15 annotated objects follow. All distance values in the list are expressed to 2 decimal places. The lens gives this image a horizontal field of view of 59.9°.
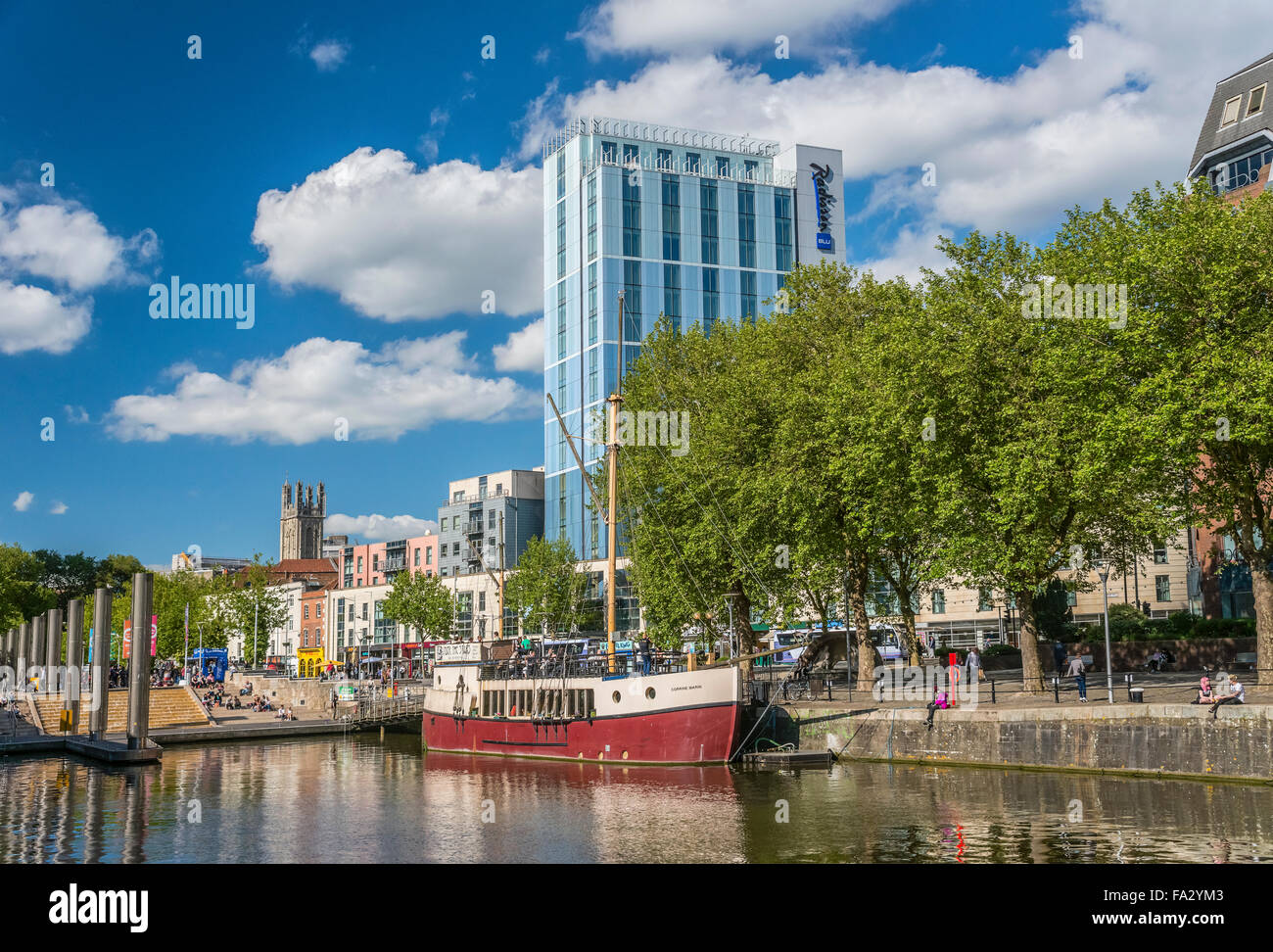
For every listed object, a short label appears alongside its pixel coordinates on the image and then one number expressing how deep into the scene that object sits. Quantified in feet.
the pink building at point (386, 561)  449.89
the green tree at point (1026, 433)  116.57
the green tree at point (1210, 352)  105.60
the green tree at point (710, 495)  160.56
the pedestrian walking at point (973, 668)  143.54
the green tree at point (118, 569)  557.46
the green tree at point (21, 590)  399.44
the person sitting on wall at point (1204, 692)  105.50
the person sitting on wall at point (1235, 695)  102.27
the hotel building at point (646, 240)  391.04
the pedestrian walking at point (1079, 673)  122.01
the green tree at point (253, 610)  370.32
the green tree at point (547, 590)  315.78
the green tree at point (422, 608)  345.92
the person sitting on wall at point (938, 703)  129.59
